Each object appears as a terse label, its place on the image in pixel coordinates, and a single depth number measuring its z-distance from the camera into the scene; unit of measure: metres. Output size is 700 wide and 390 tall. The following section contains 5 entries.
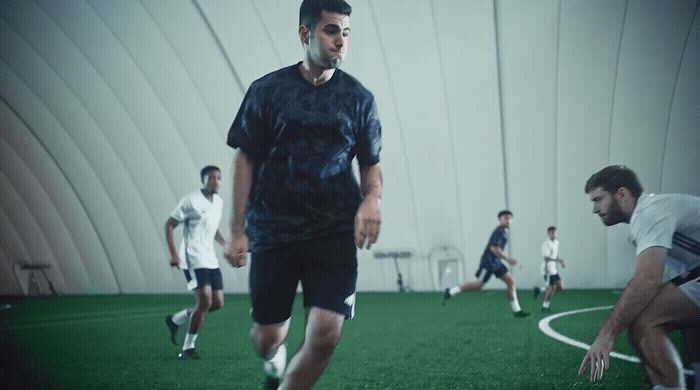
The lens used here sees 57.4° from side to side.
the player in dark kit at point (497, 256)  13.50
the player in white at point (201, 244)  7.97
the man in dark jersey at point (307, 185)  3.39
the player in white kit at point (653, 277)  3.63
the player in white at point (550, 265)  14.12
